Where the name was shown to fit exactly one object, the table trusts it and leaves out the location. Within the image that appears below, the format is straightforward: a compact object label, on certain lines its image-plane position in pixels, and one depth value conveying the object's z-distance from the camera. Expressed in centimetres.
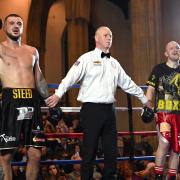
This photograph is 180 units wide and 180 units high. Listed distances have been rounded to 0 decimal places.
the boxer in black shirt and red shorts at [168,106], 408
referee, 371
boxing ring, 412
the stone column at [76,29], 1246
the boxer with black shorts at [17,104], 356
